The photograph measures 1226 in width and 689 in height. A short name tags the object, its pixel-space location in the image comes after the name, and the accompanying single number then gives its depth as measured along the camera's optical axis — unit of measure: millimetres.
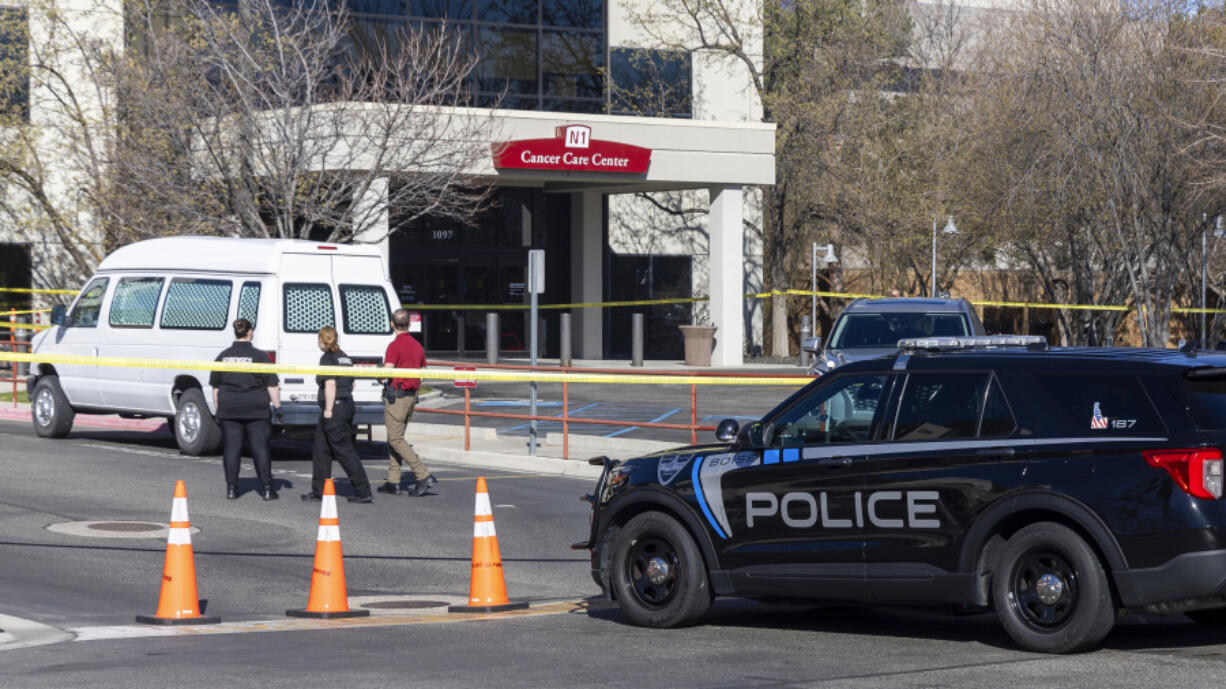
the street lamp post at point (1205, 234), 37812
